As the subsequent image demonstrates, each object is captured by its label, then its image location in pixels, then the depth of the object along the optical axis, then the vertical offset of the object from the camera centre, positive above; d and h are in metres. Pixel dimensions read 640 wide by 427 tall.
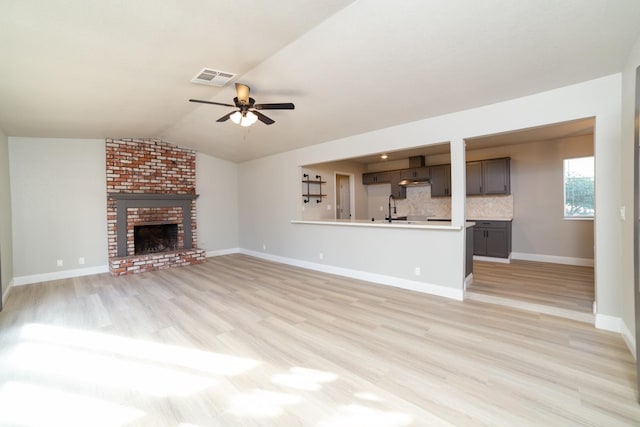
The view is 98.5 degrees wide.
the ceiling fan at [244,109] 3.30 +1.21
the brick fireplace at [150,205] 5.73 +0.13
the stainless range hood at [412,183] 6.81 +0.59
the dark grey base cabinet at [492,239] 5.66 -0.71
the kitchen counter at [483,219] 5.77 -0.30
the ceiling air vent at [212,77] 3.19 +1.60
